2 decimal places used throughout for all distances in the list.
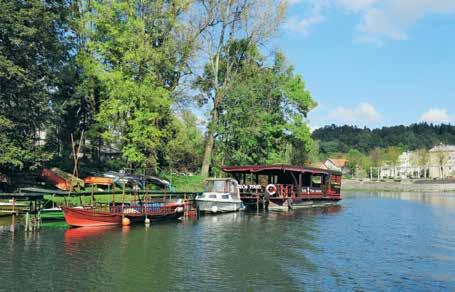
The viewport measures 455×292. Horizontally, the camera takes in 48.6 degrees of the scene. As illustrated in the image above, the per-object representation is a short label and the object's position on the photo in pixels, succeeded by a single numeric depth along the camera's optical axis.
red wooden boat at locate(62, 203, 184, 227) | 27.92
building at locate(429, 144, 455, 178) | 152.00
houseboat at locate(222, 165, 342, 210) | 44.44
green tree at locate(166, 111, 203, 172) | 45.88
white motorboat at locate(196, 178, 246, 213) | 39.47
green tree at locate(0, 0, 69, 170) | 32.16
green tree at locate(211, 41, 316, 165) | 53.21
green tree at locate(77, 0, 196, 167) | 40.62
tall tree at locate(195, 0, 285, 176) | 48.78
